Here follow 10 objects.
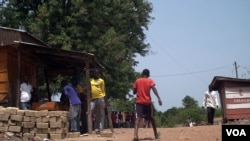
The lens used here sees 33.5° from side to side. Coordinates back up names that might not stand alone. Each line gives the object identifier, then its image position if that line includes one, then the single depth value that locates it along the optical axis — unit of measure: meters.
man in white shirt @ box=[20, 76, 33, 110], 12.07
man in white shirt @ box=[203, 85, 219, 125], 16.31
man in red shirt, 9.77
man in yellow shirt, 12.55
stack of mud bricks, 10.60
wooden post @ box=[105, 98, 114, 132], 13.61
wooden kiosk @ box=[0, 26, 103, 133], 11.97
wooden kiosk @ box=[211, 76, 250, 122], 16.72
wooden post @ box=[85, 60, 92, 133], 12.29
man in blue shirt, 11.73
